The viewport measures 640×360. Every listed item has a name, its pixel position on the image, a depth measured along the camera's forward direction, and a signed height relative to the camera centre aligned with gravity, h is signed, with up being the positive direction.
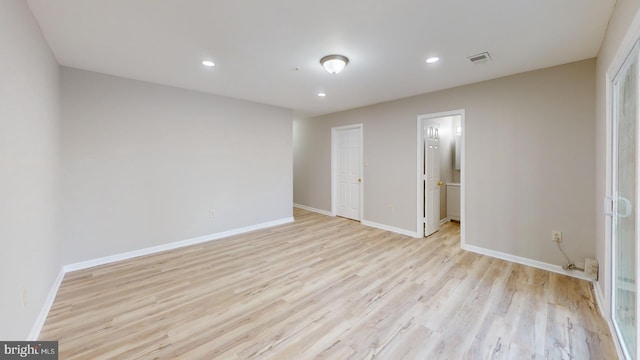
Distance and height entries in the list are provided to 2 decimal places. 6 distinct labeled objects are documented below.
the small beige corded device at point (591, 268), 2.60 -1.00
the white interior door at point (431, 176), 4.36 -0.01
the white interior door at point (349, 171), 5.56 +0.13
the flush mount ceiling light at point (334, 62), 2.67 +1.23
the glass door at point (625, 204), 1.51 -0.21
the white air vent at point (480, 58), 2.64 +1.26
